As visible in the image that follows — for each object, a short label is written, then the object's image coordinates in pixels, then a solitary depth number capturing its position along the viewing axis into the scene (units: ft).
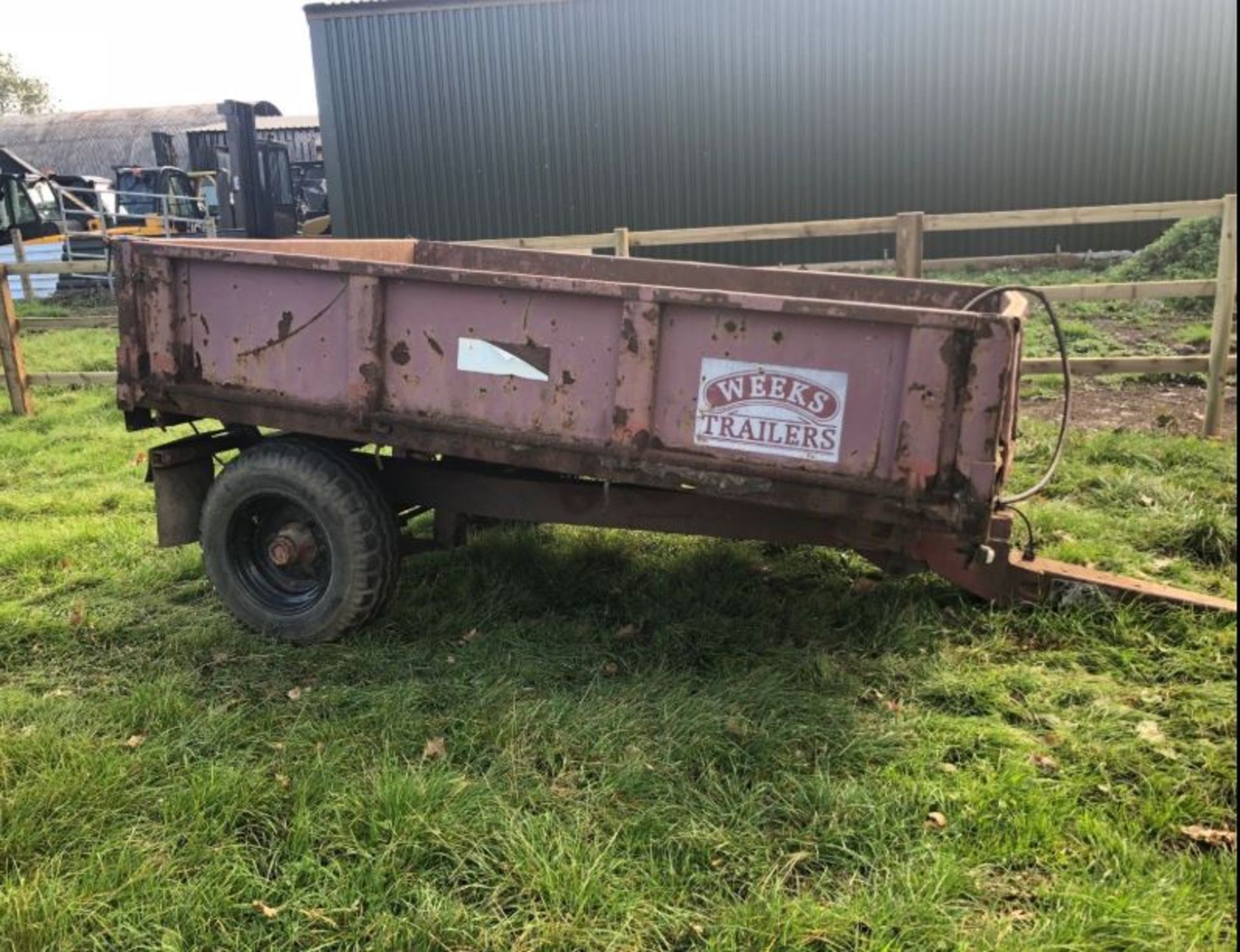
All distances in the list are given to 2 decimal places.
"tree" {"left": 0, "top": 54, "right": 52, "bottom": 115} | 203.51
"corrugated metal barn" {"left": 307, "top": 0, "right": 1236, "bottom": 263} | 50.01
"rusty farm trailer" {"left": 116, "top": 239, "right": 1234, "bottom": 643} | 10.52
